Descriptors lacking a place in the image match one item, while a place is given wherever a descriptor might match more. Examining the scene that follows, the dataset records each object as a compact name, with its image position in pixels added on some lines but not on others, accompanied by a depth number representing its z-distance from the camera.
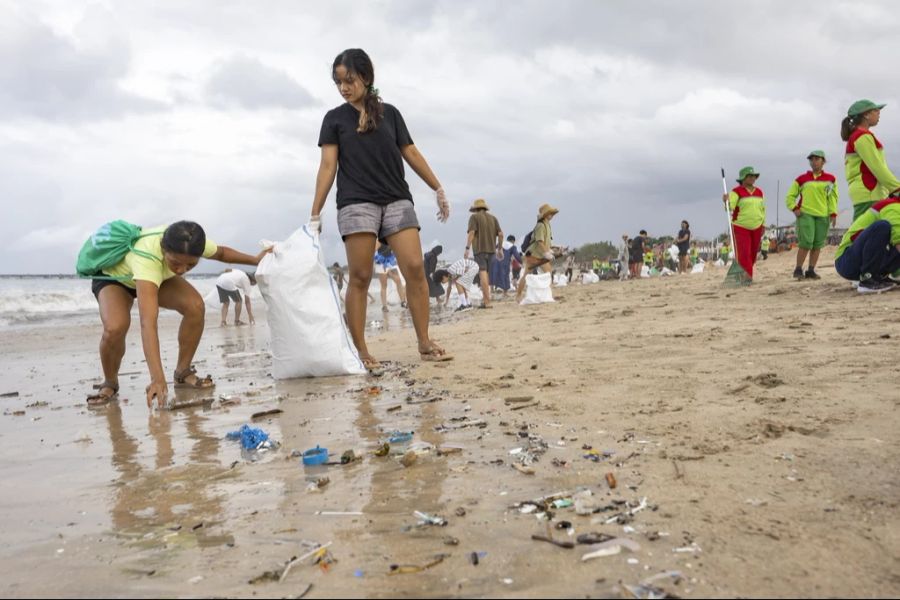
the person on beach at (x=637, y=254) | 20.08
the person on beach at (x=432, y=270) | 13.76
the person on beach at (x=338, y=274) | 16.56
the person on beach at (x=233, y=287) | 12.12
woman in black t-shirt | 4.41
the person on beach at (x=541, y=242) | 10.56
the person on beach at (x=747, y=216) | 8.78
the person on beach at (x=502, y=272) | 15.78
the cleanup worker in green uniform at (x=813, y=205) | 8.59
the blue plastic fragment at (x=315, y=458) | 2.35
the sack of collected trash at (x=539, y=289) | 10.59
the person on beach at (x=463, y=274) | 12.23
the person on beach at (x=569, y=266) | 20.09
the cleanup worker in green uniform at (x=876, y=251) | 6.00
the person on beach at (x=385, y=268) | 13.55
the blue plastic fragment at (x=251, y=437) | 2.70
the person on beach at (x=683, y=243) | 19.22
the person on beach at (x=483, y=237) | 11.27
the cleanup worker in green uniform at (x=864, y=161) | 6.24
